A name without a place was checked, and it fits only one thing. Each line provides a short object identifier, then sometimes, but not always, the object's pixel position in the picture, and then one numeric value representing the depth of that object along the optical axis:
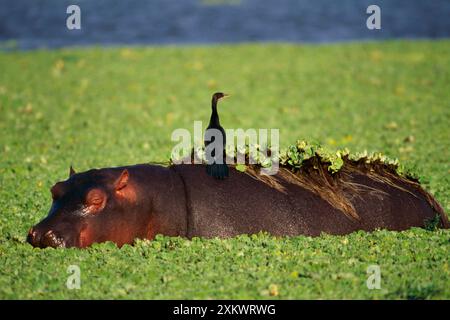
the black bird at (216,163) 13.97
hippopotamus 13.02
